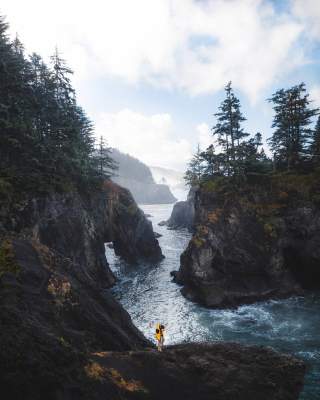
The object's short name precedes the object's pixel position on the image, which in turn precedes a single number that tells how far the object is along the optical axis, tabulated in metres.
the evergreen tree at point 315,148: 42.72
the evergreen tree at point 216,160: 41.50
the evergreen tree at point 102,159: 50.03
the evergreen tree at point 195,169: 78.56
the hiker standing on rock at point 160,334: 15.72
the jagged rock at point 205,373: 10.27
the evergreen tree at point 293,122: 42.03
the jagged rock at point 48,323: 7.88
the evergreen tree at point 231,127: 39.34
